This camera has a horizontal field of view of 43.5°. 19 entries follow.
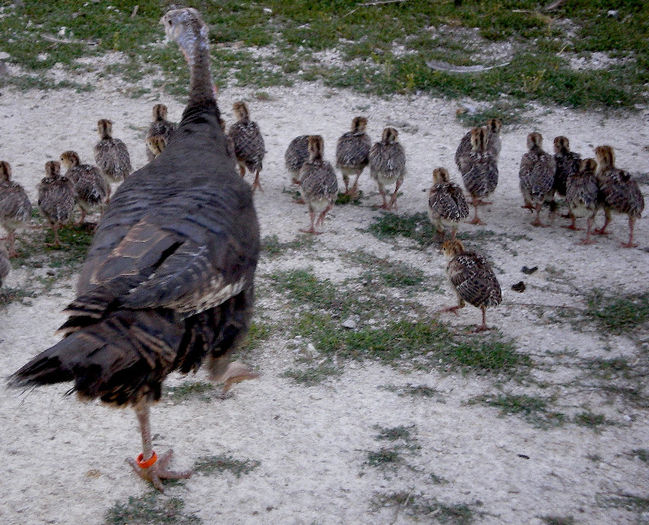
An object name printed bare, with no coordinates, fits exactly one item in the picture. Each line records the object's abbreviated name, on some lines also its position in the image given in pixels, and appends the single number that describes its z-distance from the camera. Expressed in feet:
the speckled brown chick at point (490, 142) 26.55
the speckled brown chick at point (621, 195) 23.88
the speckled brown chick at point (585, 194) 24.16
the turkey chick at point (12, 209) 22.57
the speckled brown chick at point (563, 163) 25.89
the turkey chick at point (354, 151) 26.66
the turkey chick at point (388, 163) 25.77
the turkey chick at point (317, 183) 24.45
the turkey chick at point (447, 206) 23.50
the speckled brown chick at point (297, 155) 27.07
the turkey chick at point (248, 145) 26.84
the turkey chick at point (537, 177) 25.00
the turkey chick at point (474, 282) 19.61
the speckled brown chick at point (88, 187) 24.08
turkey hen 11.68
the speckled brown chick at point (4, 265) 20.42
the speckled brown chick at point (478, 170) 25.31
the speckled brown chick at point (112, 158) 25.88
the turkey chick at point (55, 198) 23.18
